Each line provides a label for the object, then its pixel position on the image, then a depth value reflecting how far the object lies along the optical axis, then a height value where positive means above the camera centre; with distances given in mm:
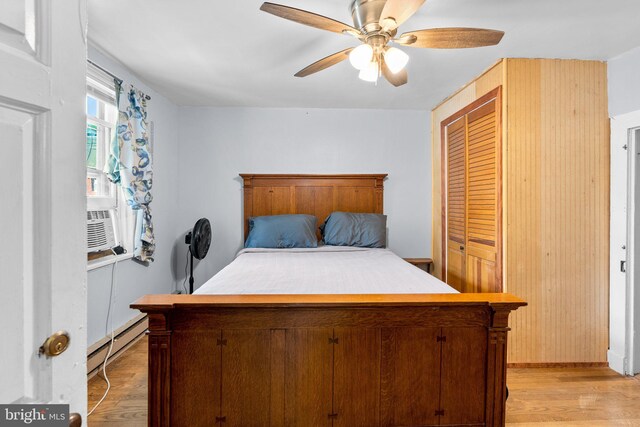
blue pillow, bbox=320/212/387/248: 3473 -245
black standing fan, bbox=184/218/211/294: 3207 -325
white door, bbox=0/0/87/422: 552 +19
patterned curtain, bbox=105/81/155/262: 2551 +356
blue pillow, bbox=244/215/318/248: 3375 -266
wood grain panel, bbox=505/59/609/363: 2480 +3
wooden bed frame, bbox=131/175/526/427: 1548 -729
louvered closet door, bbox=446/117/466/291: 3174 +41
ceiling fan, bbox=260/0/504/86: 1553 +892
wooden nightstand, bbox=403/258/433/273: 3758 -625
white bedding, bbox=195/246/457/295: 1939 -474
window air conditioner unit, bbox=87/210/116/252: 2342 -181
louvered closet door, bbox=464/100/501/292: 2643 +53
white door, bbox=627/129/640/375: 2344 -340
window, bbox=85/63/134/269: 2375 +211
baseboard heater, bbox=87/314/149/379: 2312 -1064
